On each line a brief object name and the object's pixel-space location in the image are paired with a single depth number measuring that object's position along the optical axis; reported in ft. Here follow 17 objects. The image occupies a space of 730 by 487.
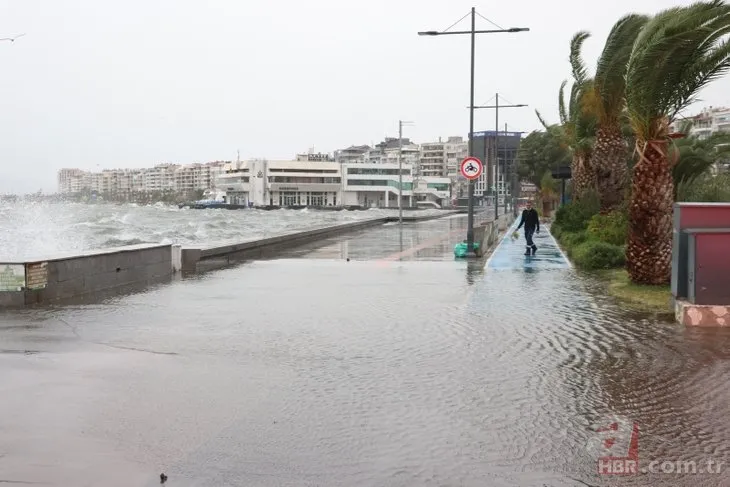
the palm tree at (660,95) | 40.93
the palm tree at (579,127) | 87.66
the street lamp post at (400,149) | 173.82
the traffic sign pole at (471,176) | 68.54
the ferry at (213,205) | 558.56
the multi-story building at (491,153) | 331.82
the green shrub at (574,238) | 74.41
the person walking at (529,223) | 71.41
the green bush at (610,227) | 66.95
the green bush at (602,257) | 57.41
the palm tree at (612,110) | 67.00
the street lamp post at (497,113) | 139.80
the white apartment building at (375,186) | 570.09
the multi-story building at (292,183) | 571.69
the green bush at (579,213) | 88.28
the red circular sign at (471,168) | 68.39
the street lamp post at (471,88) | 69.87
